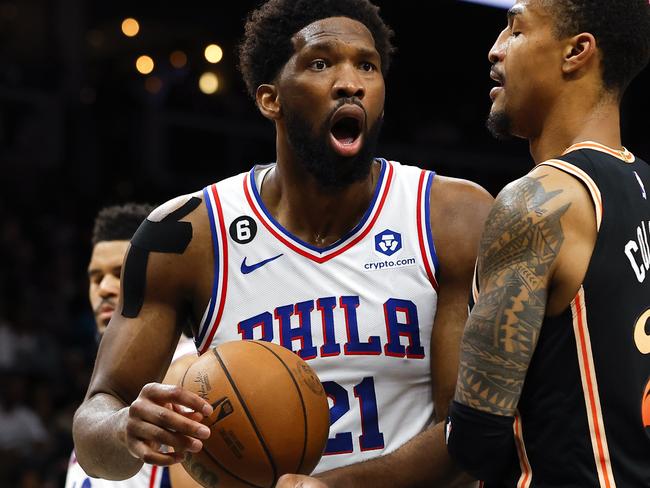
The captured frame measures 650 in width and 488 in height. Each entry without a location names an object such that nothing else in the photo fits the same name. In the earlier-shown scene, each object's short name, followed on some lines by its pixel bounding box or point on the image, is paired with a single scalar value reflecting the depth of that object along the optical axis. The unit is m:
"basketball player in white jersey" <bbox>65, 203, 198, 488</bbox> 9.03
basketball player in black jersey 5.11
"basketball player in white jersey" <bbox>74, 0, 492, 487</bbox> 6.74
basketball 5.65
